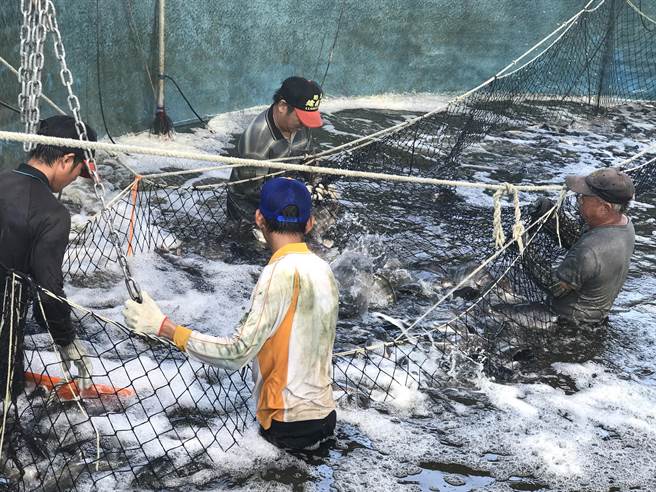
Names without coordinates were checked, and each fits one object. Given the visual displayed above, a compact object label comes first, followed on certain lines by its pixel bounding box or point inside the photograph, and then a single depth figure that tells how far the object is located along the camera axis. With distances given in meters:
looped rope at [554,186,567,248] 5.89
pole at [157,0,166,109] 9.76
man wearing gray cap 5.76
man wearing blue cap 3.61
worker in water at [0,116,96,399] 3.86
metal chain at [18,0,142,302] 3.49
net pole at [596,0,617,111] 13.55
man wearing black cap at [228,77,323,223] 6.39
